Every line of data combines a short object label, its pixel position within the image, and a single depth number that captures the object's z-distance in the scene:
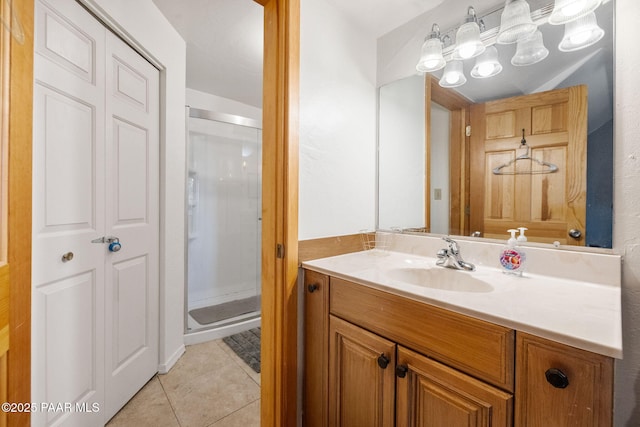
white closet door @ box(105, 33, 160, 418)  1.36
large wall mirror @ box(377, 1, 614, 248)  0.93
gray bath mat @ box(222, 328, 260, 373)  1.89
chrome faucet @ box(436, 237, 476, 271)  1.10
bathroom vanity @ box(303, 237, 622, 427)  0.54
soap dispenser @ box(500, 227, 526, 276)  0.98
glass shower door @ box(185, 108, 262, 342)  2.50
